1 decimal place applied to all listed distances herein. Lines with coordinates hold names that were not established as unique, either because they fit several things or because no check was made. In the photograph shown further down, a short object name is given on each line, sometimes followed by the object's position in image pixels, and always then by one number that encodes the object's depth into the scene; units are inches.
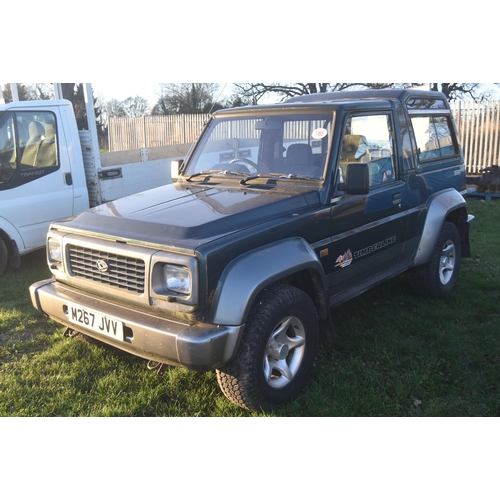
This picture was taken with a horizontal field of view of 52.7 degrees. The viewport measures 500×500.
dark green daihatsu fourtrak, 113.7
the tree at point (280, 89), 637.3
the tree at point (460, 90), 714.4
